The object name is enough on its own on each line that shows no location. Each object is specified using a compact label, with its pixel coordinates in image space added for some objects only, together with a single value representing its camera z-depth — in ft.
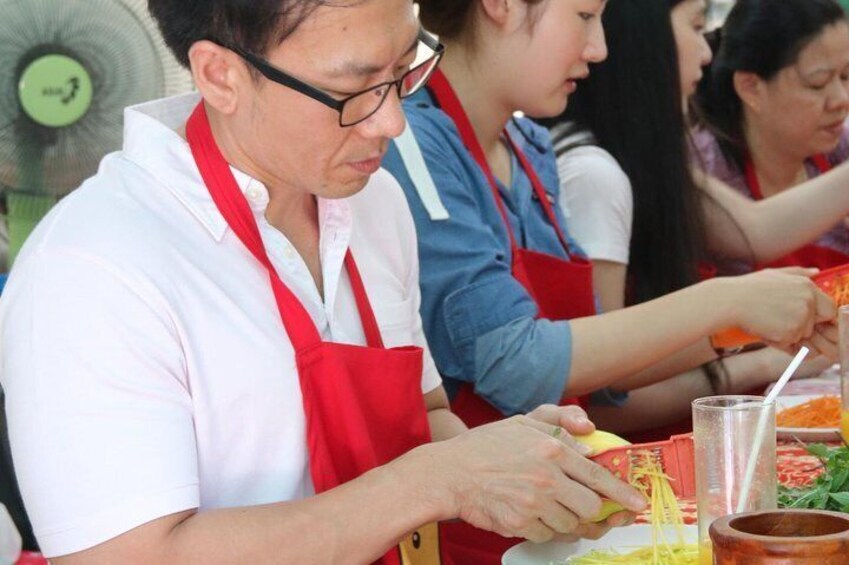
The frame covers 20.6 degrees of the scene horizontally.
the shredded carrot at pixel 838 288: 9.24
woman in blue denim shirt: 9.19
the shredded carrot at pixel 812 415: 9.20
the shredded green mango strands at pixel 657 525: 7.14
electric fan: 9.35
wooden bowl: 5.92
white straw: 6.83
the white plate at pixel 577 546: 7.33
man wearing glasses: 6.80
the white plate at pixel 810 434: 8.74
